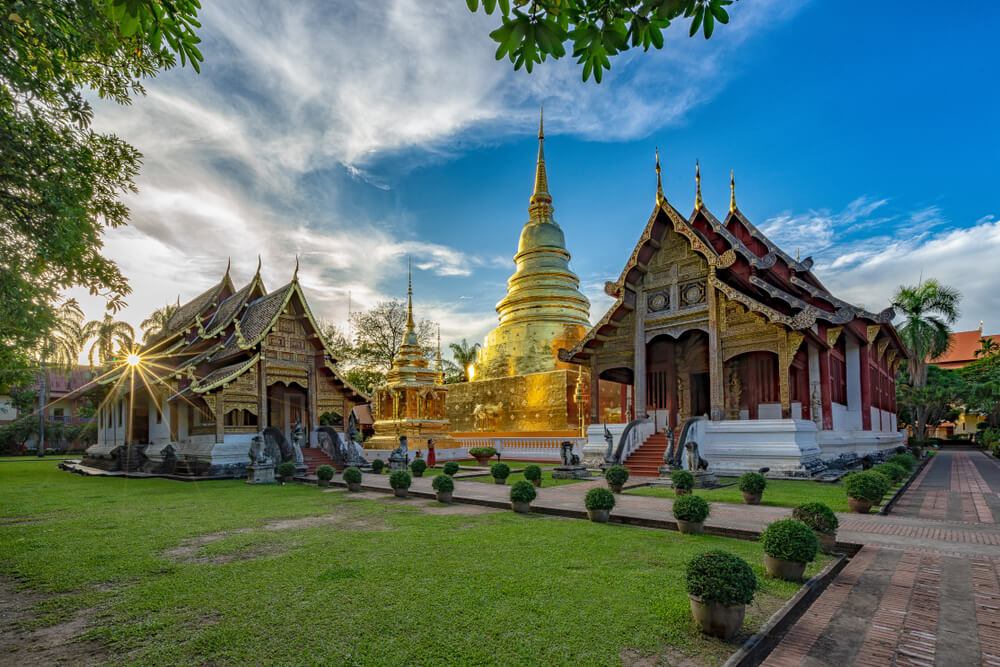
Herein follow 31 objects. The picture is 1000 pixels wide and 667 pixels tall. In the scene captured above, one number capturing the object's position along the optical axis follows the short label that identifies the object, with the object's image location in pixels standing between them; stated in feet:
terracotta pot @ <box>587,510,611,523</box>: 27.17
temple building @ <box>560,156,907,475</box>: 48.78
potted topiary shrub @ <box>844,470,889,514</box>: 28.14
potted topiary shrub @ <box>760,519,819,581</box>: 16.62
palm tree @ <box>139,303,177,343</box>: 100.15
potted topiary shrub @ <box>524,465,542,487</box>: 44.09
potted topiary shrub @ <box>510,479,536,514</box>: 30.32
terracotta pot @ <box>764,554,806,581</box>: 16.78
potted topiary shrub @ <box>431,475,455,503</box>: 34.65
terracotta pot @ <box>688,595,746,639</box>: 12.59
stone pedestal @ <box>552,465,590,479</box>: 50.60
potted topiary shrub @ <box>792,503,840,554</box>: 20.38
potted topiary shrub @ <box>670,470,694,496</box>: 33.27
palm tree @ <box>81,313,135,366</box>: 91.96
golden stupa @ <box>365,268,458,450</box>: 81.71
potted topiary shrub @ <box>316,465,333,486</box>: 45.34
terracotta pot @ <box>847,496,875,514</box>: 29.09
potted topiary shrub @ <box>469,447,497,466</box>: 75.92
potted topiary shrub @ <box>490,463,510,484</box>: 44.78
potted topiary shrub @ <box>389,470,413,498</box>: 37.50
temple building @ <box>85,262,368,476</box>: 54.65
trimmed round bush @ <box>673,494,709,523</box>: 23.75
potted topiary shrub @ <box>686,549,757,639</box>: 12.58
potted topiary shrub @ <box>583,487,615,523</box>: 26.96
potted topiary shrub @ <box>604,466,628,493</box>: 38.58
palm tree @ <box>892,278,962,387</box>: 111.04
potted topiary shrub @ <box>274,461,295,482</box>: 48.24
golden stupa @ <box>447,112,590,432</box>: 91.40
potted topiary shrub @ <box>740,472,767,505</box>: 32.37
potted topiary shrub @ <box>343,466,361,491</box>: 42.24
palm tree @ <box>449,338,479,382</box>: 143.33
